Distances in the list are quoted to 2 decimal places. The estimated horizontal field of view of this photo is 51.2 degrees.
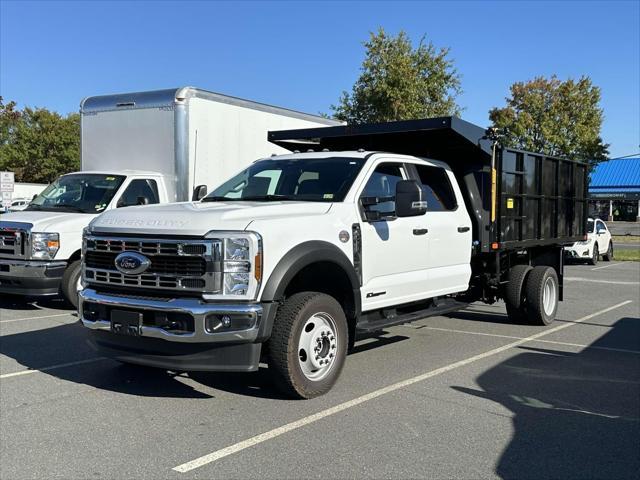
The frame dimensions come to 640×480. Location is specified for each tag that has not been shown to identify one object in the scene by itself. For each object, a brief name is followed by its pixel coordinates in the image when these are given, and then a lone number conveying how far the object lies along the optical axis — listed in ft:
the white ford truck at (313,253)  16.71
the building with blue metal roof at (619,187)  180.75
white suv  71.46
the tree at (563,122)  127.54
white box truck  31.63
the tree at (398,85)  79.00
